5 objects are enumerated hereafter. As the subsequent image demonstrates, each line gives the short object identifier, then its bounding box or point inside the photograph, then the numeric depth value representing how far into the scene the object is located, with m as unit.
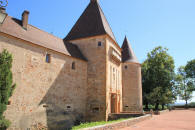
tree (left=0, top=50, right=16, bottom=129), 9.12
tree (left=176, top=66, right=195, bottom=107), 34.62
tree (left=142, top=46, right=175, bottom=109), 31.62
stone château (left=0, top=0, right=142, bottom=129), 10.86
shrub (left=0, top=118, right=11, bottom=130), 9.04
